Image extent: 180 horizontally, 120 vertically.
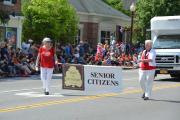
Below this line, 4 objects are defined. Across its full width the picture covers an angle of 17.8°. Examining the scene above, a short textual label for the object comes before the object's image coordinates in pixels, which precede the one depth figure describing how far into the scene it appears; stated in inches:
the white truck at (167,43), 1001.5
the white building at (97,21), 1945.1
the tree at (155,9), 1926.7
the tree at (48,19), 1541.6
